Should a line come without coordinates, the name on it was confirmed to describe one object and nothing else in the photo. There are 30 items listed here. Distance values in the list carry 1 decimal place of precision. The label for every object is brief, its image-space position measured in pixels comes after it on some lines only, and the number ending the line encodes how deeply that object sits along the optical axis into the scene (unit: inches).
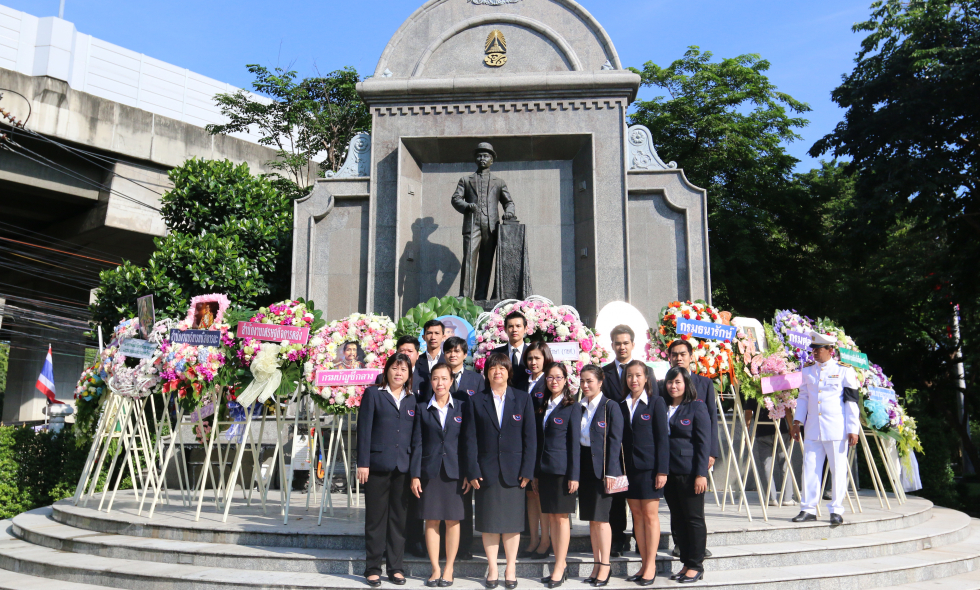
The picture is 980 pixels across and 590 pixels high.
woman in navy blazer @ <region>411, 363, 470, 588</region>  226.2
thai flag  891.4
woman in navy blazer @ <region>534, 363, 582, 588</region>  224.8
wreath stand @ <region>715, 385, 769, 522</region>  299.0
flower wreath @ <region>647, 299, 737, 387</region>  304.5
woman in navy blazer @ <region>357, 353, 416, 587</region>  229.8
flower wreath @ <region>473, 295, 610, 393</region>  284.7
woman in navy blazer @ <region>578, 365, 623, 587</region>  226.8
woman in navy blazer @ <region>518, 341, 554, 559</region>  244.8
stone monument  534.0
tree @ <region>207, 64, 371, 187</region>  872.3
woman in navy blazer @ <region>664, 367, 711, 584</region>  229.5
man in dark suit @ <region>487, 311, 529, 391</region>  270.3
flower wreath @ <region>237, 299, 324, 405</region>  302.0
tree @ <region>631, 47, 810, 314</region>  821.2
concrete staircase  236.5
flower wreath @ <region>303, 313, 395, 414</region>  289.3
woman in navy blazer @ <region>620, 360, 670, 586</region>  227.9
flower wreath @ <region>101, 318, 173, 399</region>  320.5
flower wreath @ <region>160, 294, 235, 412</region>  309.4
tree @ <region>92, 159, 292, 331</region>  615.5
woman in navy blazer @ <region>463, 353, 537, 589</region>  223.5
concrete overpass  847.7
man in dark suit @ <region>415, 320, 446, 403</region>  268.8
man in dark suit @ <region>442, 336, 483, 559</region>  239.9
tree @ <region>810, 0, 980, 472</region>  661.3
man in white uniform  299.6
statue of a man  490.0
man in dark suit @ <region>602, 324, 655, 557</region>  250.9
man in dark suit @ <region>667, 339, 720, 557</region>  256.8
